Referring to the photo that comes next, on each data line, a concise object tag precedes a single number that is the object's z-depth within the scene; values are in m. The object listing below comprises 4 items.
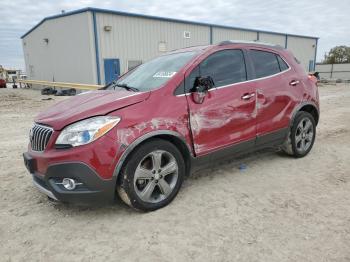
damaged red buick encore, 2.88
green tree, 54.91
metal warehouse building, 17.75
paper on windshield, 3.50
